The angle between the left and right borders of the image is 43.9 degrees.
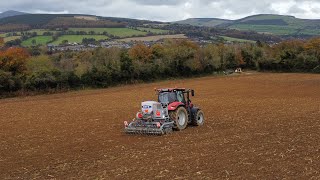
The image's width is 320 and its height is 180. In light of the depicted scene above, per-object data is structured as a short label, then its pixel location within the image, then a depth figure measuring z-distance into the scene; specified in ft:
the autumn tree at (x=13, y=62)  193.16
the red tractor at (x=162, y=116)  68.14
